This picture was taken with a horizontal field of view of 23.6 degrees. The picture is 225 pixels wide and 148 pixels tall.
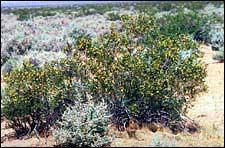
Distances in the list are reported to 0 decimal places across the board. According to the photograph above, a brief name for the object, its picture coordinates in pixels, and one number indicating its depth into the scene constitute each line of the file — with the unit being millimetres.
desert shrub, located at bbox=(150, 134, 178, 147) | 10391
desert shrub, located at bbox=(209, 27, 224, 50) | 25172
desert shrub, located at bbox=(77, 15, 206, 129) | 12000
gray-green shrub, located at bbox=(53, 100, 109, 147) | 10977
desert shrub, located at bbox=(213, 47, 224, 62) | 21609
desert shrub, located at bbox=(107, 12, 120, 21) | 45162
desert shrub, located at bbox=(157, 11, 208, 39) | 26469
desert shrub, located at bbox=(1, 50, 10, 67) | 23953
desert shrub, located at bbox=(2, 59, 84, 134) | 11844
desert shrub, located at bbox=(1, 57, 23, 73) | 21594
